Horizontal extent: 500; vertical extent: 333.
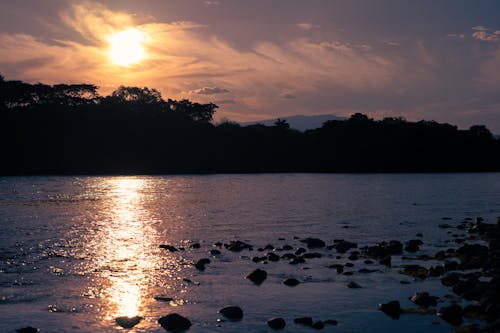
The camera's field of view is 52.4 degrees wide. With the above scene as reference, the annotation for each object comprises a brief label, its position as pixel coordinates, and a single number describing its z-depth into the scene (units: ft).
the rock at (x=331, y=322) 49.29
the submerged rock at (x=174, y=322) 47.83
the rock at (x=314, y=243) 94.07
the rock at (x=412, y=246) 89.67
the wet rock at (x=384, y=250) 83.71
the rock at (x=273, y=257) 80.59
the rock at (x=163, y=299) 58.13
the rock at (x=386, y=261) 76.77
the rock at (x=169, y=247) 91.79
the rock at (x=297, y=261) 77.82
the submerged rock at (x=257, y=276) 67.15
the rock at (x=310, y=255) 82.38
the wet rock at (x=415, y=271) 68.80
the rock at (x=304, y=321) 49.16
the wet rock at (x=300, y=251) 85.09
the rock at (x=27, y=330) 46.01
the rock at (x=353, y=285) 62.85
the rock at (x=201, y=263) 75.28
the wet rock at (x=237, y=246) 90.12
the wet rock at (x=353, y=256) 81.51
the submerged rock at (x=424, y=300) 54.49
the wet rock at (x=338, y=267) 71.77
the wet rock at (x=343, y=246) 89.32
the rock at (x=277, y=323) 48.22
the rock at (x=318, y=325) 47.88
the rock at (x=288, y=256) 82.02
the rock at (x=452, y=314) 48.78
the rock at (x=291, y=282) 64.44
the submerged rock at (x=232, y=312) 51.52
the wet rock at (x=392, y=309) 52.34
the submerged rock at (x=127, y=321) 49.09
